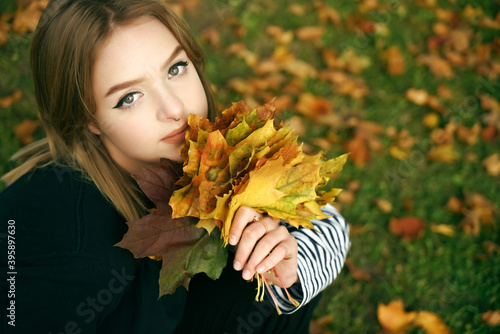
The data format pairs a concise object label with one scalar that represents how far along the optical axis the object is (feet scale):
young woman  4.12
